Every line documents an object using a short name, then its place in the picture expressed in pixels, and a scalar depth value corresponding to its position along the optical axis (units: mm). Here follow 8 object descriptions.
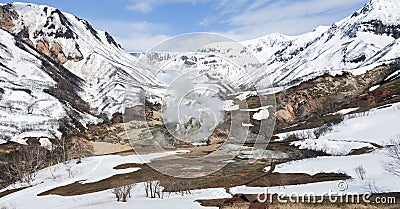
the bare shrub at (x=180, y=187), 58428
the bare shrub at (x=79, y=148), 127750
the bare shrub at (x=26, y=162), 90319
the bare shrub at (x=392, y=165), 49966
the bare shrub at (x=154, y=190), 56500
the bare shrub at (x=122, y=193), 53912
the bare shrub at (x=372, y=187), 42638
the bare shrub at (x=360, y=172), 54297
